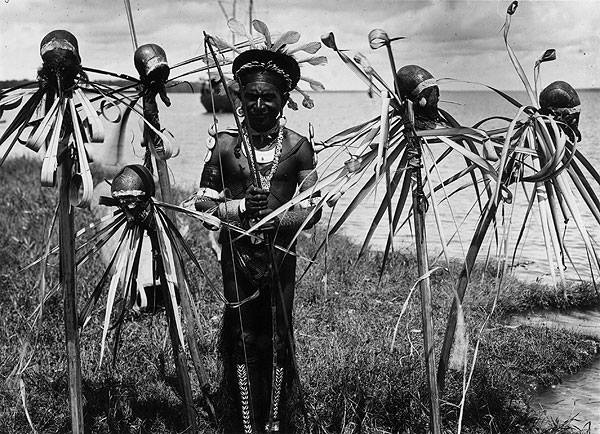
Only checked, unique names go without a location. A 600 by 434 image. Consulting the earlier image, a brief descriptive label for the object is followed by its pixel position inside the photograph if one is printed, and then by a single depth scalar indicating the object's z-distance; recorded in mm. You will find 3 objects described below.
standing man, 3230
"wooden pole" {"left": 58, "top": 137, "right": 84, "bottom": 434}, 2699
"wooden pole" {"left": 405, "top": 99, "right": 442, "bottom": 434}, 2762
